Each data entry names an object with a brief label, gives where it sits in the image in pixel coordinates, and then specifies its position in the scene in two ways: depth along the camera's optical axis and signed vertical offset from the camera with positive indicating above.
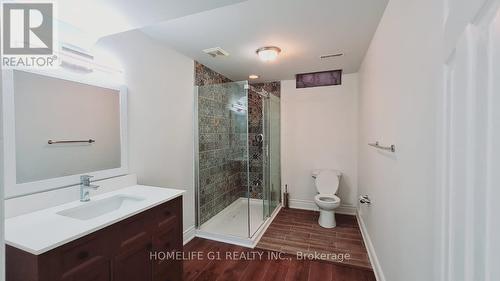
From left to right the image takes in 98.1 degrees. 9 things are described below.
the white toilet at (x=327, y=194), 2.99 -0.89
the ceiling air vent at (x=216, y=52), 2.49 +1.00
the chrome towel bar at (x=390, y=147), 1.54 -0.09
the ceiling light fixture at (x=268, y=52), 2.46 +0.96
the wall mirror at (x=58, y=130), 1.30 +0.05
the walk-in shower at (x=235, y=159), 2.95 -0.36
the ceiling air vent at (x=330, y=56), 2.70 +1.01
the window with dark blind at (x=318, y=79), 3.51 +0.95
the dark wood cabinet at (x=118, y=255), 1.00 -0.65
